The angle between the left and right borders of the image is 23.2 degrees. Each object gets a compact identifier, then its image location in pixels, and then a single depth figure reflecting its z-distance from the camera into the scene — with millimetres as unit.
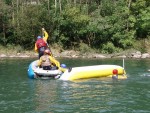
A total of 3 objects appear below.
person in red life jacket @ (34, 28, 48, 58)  21266
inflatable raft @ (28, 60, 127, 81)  18719
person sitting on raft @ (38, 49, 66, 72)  19375
